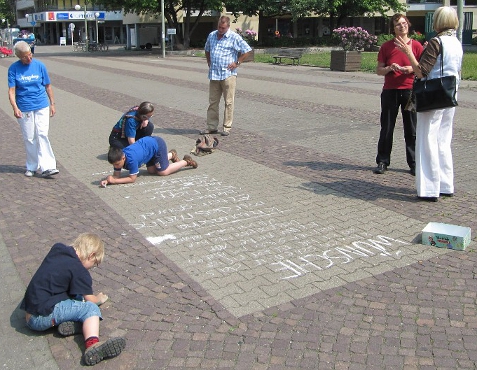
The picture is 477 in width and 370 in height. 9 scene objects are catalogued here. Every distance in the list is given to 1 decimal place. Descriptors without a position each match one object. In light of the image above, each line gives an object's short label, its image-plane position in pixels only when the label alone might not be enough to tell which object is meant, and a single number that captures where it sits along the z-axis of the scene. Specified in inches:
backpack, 352.2
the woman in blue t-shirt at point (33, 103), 296.5
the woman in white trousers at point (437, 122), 233.9
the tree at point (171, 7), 1561.3
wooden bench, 1113.4
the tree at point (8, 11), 3481.8
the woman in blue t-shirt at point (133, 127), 313.0
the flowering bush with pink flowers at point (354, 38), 954.7
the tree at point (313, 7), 1632.6
